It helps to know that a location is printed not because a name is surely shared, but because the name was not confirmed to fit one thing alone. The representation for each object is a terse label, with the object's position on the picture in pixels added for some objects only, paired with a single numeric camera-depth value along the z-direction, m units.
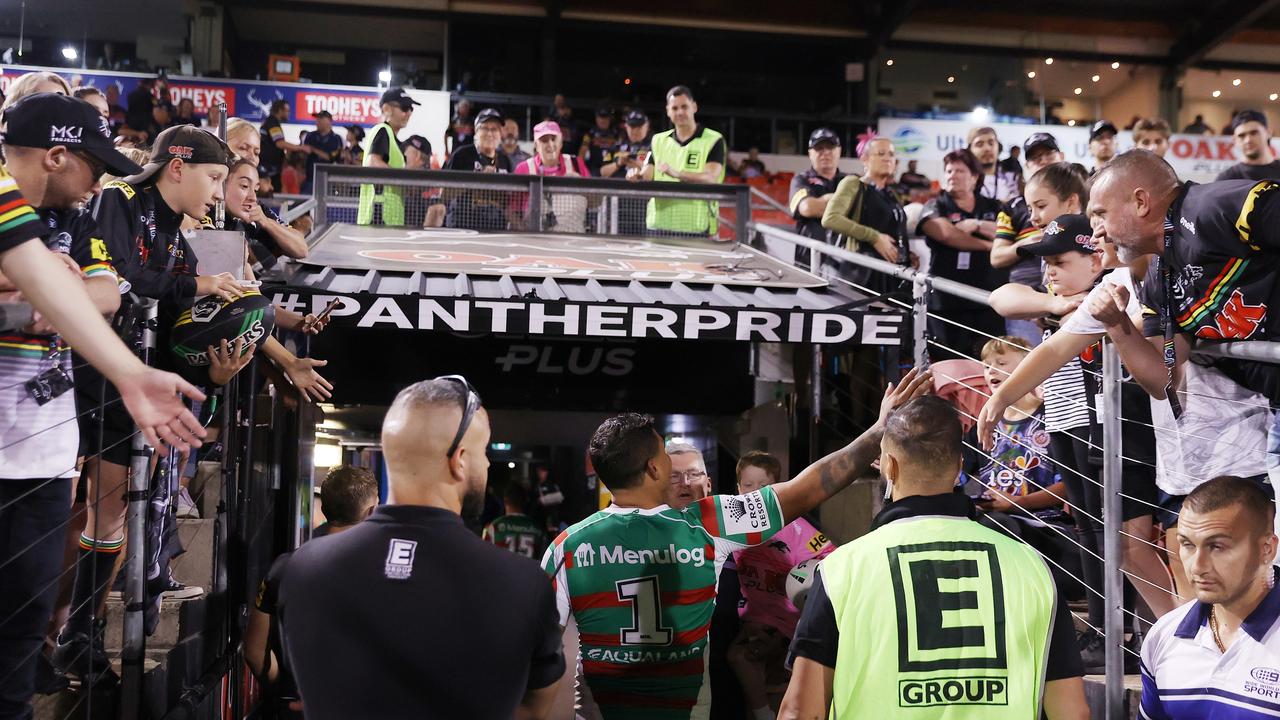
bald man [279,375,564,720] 2.33
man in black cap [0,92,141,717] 2.93
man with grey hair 4.55
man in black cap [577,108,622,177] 13.90
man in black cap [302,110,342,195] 13.84
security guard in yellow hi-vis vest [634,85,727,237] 8.91
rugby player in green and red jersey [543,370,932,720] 3.37
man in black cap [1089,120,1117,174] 8.50
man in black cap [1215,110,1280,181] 7.61
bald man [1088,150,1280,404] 3.28
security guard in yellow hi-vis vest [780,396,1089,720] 2.61
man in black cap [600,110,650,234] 8.88
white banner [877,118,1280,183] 19.08
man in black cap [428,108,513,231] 8.60
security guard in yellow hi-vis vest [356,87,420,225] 8.48
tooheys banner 16.27
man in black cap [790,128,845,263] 8.44
